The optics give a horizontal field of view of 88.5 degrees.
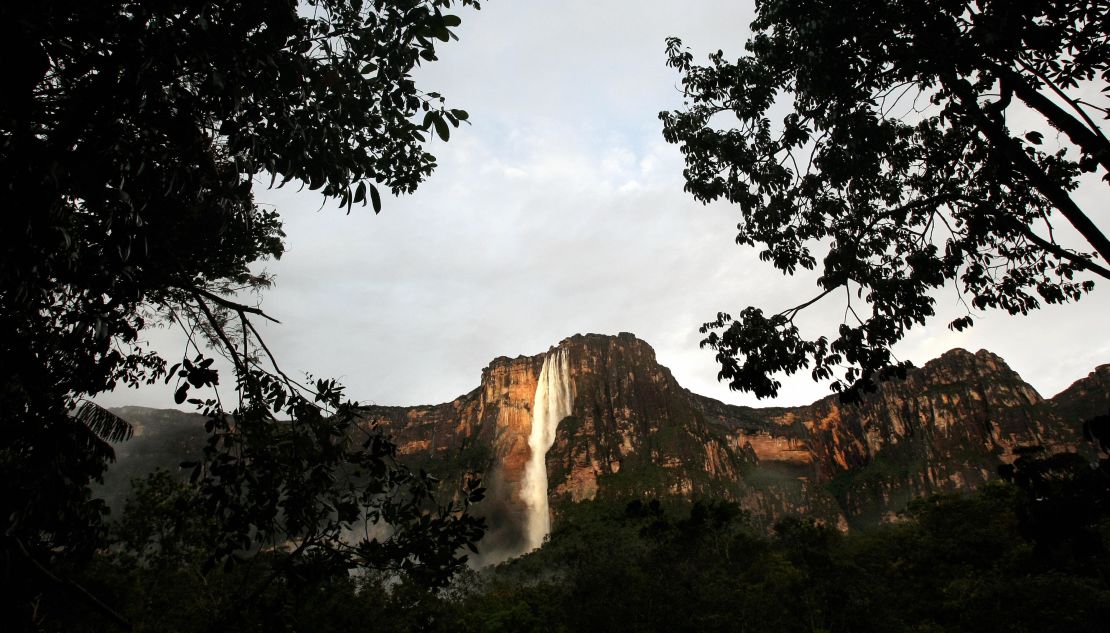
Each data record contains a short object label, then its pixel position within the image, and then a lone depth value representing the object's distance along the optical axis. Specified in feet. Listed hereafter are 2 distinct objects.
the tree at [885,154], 16.62
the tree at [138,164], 8.63
